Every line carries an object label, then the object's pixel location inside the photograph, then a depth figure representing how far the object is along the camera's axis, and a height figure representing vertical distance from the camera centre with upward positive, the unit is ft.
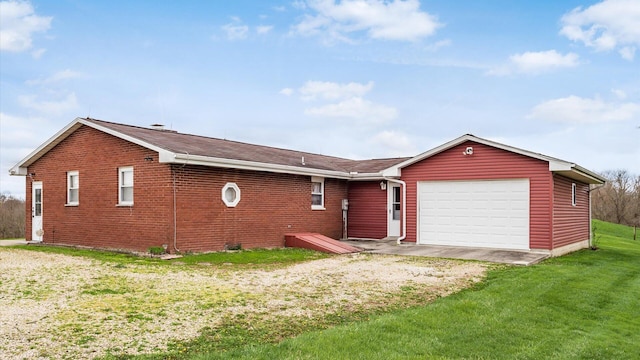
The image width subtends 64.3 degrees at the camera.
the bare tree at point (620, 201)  155.02 -2.52
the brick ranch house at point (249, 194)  45.39 -0.04
